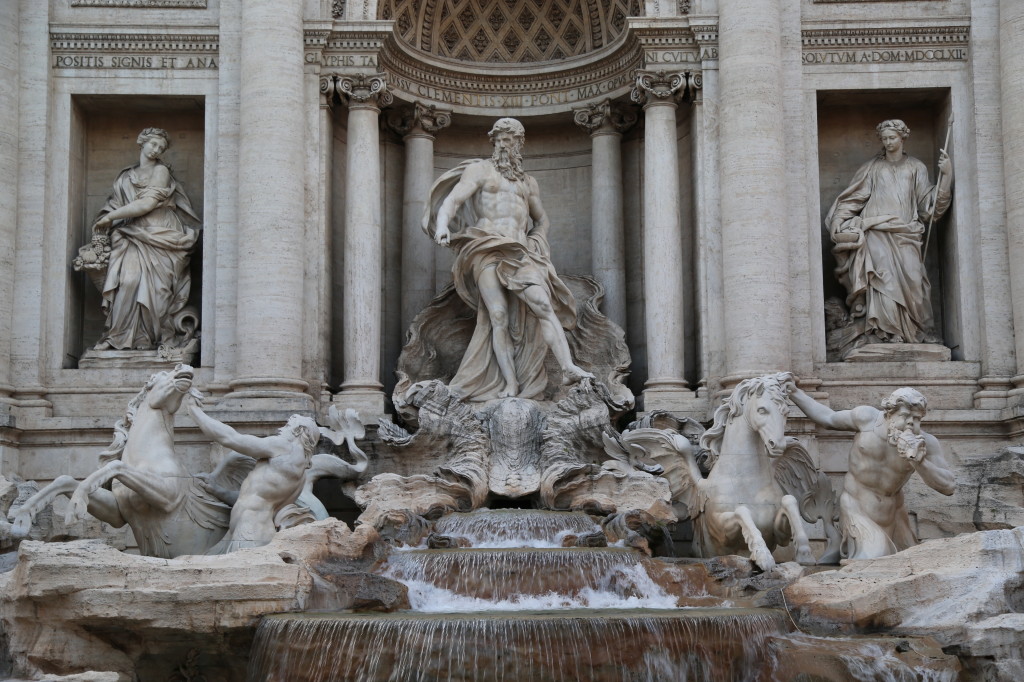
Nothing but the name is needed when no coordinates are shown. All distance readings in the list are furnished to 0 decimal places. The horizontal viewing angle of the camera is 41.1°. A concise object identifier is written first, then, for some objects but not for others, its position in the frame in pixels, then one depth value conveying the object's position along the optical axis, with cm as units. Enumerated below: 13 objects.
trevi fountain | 1415
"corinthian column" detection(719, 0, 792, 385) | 1627
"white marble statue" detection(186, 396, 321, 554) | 1331
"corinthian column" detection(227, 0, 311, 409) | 1623
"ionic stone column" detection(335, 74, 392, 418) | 1683
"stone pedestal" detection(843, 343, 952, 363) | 1703
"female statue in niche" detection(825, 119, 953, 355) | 1712
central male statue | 1642
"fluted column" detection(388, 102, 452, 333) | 1823
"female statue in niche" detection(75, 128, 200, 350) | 1717
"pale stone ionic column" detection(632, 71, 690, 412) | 1678
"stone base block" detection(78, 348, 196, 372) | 1705
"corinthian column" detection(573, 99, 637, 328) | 1820
